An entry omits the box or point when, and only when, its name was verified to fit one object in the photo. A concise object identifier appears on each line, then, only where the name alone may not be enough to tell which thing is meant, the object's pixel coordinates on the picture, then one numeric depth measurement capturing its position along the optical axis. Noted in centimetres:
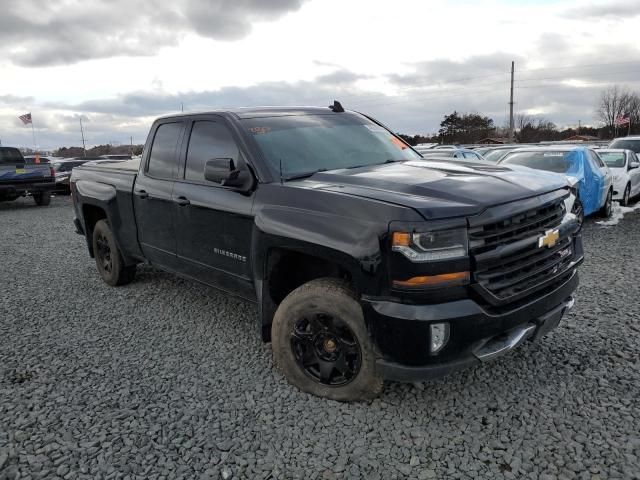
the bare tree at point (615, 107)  7724
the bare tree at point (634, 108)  7088
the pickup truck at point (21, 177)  1455
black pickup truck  261
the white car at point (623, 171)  1106
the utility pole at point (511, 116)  4325
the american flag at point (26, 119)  3278
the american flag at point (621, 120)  4653
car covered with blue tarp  858
